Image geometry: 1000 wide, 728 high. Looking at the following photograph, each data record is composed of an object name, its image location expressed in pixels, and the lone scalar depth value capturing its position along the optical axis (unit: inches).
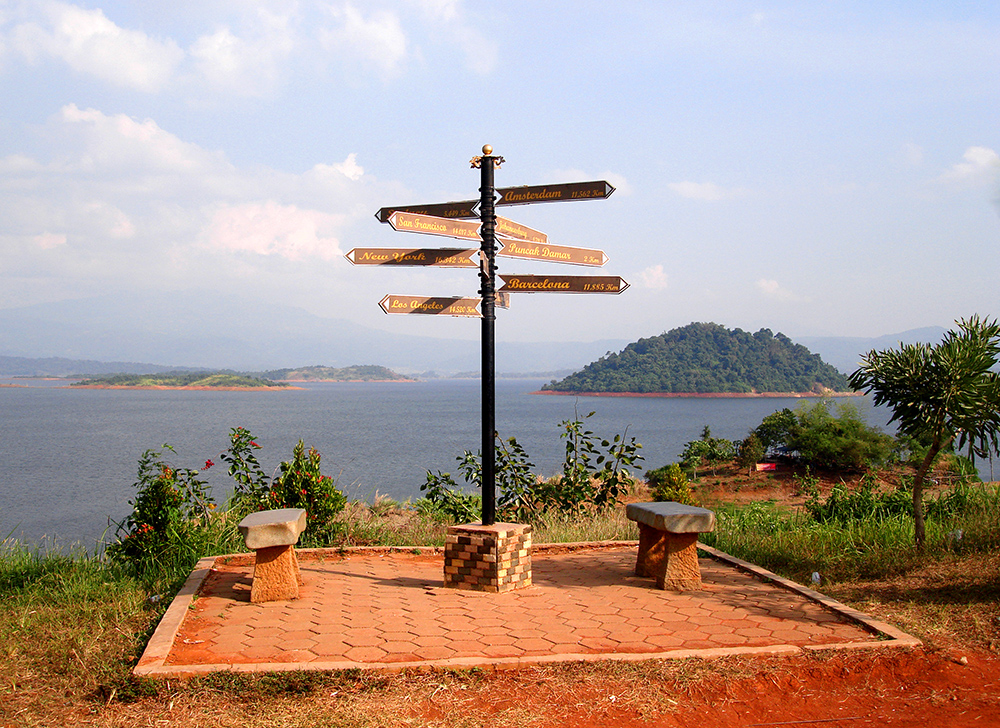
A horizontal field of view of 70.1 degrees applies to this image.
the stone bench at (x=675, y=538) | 222.4
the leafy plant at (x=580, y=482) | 379.9
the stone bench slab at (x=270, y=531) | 211.9
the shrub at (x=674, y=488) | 456.1
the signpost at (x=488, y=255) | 236.5
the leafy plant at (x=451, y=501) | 374.7
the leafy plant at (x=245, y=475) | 338.3
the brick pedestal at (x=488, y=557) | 224.1
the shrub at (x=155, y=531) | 264.1
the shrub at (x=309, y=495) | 313.0
